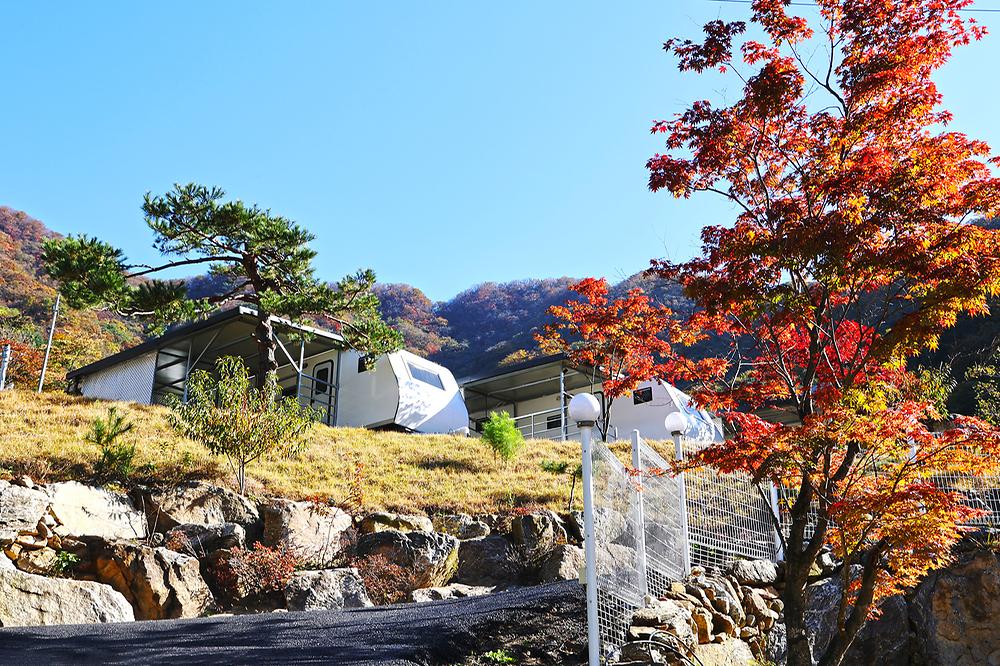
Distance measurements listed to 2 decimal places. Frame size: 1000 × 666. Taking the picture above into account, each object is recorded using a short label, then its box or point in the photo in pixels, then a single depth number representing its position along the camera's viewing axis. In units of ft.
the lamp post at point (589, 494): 20.72
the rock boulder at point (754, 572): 30.17
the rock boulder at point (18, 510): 34.63
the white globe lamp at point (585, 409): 22.97
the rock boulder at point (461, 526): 42.12
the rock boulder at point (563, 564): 35.47
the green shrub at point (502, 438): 61.98
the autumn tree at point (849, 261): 20.59
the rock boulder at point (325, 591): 31.30
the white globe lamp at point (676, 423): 30.30
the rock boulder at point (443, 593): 31.86
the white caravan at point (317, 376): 78.23
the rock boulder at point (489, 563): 37.45
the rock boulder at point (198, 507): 40.55
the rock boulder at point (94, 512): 37.37
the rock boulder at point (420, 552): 35.76
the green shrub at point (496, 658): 21.06
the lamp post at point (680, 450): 28.96
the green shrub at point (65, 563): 33.06
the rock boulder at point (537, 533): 38.42
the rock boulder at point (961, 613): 29.37
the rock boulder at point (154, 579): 30.96
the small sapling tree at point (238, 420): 47.11
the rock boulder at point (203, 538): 35.82
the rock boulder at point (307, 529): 38.42
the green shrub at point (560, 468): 53.24
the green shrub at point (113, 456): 44.94
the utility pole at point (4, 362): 81.82
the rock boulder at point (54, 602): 25.41
